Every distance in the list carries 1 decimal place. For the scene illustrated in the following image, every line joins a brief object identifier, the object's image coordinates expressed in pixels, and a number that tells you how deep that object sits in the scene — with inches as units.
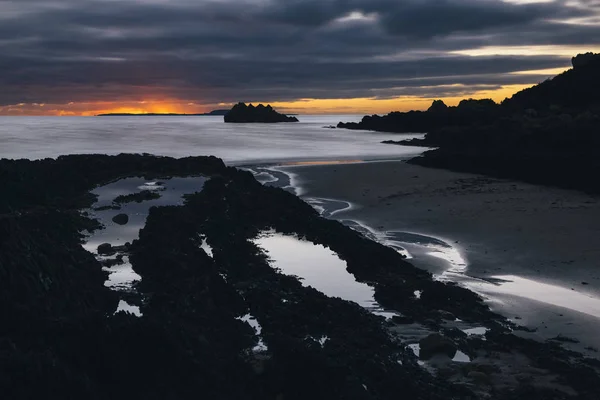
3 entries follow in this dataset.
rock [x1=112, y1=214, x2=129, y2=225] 617.0
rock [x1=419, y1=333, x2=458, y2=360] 339.3
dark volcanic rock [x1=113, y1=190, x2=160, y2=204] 717.9
